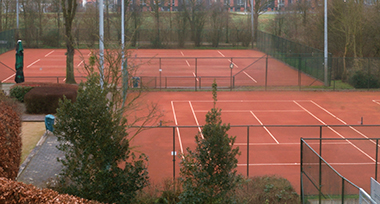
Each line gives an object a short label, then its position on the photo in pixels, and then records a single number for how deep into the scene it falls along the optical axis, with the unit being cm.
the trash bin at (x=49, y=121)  1844
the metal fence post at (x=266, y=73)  3291
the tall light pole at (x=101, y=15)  2261
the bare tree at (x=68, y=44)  2970
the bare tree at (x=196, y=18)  6212
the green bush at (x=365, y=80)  3228
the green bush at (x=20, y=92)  2439
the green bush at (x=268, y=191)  1268
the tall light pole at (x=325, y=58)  3176
